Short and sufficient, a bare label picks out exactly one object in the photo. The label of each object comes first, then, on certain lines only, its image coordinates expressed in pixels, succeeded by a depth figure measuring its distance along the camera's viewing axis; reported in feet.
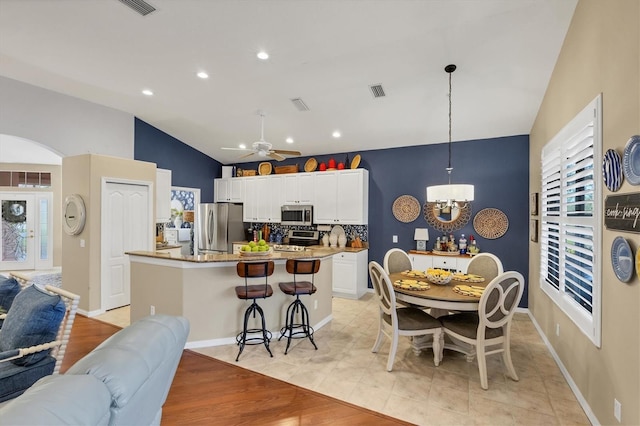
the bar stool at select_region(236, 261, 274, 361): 10.78
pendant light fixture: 10.78
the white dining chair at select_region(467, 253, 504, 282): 12.46
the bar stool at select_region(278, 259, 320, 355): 11.39
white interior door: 15.43
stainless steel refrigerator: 22.49
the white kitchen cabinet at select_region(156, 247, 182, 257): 18.31
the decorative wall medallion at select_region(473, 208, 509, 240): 16.44
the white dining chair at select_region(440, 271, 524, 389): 8.89
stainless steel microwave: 20.36
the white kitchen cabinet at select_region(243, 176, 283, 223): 21.85
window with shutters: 7.38
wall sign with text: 5.65
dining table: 9.21
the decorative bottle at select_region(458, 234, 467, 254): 16.78
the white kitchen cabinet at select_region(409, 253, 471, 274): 16.08
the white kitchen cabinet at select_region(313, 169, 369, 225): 19.01
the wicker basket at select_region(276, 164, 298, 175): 21.71
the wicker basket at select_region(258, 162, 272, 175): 22.88
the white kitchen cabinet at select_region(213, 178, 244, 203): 23.35
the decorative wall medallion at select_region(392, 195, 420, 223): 18.54
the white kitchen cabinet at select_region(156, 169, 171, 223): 18.49
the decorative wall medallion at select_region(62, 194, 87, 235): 15.05
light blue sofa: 2.69
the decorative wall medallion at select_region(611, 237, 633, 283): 5.94
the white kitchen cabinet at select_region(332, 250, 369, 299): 18.16
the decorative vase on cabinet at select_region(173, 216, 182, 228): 26.11
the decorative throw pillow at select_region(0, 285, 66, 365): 6.77
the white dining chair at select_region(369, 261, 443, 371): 9.93
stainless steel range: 21.07
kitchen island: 11.30
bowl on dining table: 11.15
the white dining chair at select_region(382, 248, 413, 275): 13.70
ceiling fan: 12.91
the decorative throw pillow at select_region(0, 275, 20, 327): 8.83
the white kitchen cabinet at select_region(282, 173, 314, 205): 20.54
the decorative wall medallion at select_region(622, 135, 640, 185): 5.60
